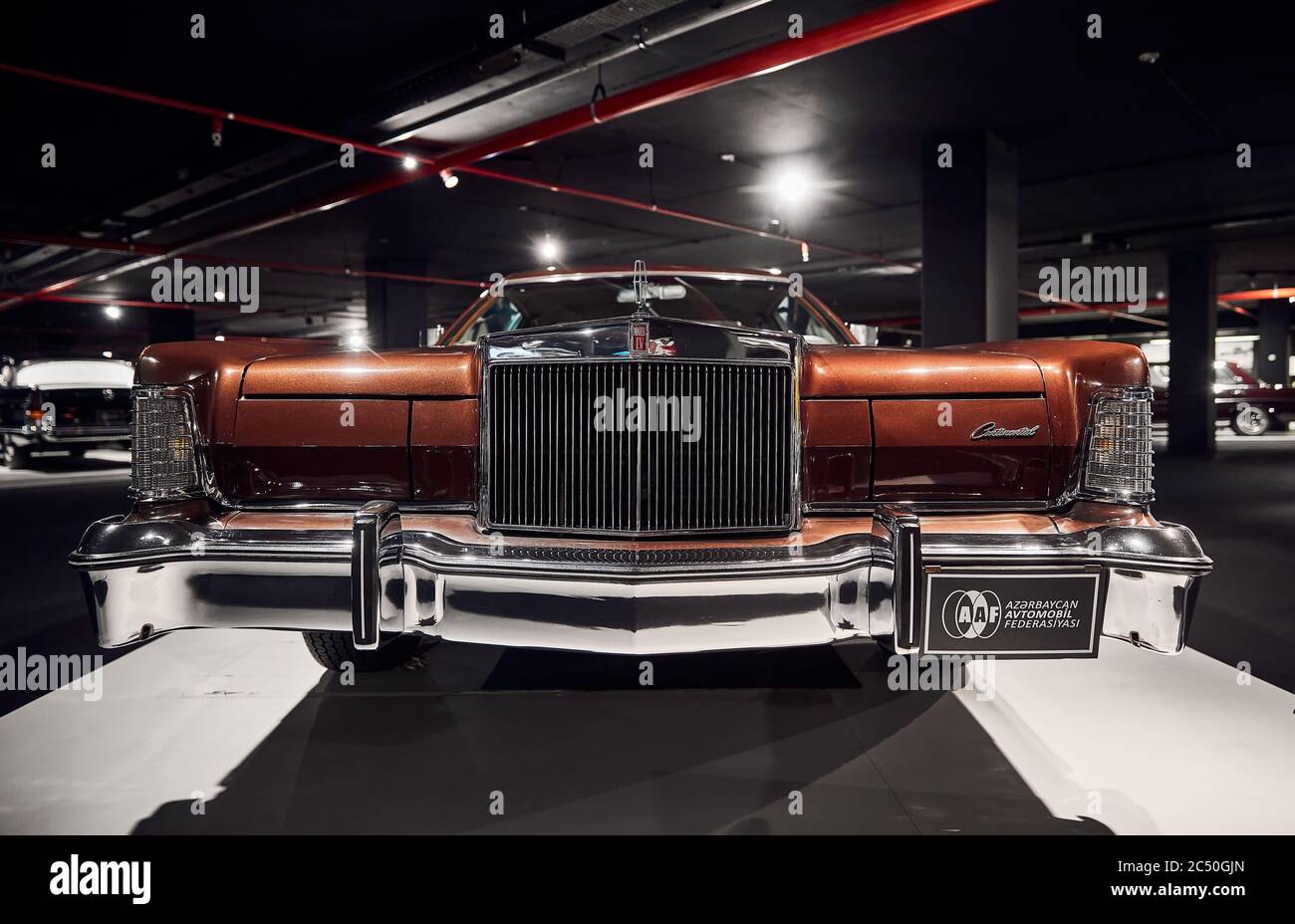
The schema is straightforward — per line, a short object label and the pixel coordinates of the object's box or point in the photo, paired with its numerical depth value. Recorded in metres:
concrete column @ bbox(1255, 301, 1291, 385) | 21.45
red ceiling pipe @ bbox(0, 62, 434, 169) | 5.39
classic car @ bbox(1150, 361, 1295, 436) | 18.88
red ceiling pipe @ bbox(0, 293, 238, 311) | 16.35
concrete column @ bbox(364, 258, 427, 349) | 14.44
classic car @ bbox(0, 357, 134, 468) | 11.55
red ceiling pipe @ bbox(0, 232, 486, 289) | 10.43
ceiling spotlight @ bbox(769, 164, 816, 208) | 9.35
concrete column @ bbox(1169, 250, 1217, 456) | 14.46
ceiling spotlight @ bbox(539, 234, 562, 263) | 13.18
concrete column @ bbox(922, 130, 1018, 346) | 7.98
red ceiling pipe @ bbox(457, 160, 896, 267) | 8.41
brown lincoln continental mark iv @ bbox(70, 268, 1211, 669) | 2.01
